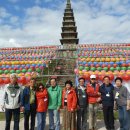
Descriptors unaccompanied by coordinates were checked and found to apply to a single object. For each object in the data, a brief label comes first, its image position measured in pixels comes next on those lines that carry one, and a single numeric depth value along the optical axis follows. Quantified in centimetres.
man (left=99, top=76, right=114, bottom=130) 398
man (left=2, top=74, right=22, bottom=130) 376
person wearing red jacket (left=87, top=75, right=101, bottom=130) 415
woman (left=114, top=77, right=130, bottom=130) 379
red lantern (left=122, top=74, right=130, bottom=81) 623
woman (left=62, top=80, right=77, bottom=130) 381
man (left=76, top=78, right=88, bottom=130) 404
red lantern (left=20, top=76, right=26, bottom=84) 641
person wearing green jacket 395
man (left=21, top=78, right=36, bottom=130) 388
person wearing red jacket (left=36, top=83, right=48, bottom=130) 392
